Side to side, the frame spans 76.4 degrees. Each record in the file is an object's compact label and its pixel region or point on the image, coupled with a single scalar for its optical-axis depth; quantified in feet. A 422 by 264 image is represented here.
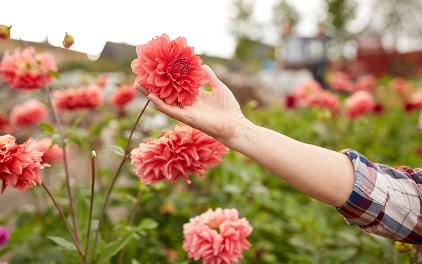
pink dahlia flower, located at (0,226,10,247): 4.24
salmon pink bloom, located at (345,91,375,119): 7.70
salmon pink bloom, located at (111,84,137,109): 6.42
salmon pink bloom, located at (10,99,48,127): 6.44
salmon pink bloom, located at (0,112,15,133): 5.86
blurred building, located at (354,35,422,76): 24.93
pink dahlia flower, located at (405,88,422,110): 9.44
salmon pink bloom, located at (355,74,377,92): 12.73
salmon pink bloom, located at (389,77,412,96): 12.72
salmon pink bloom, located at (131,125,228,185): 2.35
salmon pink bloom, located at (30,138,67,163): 5.63
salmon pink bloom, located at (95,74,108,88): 6.56
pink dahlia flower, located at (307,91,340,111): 7.69
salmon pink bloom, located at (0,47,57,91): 4.00
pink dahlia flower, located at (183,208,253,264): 2.89
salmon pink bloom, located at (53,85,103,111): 5.59
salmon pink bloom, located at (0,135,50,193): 2.31
